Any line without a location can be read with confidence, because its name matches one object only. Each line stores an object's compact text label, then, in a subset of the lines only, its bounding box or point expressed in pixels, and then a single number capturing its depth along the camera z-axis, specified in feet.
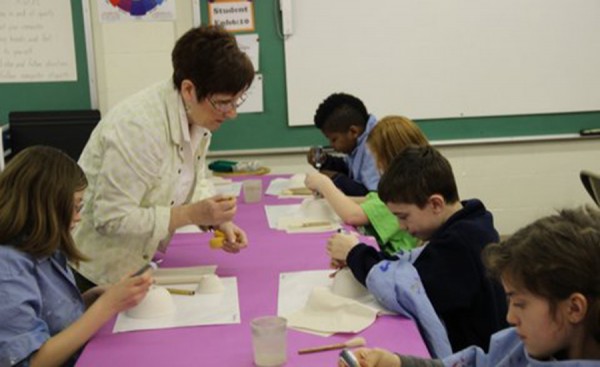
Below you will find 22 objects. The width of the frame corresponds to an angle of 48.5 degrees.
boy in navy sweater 5.72
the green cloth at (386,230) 8.10
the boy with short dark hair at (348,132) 10.89
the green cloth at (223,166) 13.37
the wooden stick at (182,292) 6.14
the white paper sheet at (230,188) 11.30
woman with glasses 6.31
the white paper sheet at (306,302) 5.25
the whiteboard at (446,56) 14.60
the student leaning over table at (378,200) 8.23
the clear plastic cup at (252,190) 10.42
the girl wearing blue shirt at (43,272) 4.73
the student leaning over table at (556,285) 3.72
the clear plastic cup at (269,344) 4.62
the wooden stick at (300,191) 11.03
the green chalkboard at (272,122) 14.96
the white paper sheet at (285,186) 10.99
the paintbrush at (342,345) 4.83
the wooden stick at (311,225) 8.62
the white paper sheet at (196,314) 5.45
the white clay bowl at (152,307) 5.61
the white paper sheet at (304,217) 8.58
